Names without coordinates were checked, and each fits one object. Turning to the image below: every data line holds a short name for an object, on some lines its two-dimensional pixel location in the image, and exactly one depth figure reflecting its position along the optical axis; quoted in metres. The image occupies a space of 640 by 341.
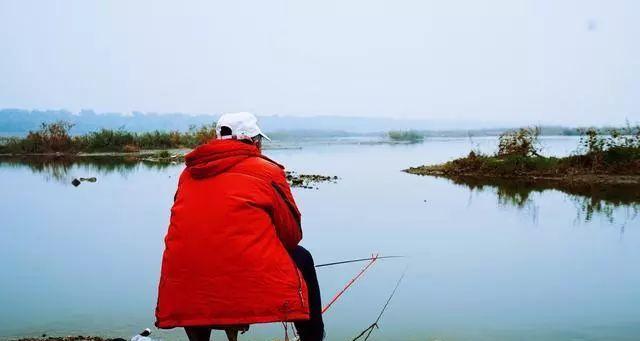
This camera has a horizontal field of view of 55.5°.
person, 2.18
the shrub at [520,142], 16.03
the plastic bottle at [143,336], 3.72
